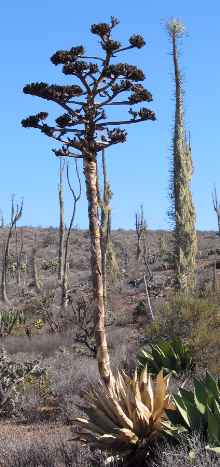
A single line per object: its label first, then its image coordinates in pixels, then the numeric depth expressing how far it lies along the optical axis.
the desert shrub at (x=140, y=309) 21.97
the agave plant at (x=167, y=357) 9.77
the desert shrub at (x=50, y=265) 41.83
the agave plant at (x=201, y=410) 5.31
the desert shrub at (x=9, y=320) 20.31
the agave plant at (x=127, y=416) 5.88
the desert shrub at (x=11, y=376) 9.80
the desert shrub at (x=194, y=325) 10.95
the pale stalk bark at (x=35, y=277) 33.59
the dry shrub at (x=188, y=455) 4.92
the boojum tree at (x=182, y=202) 19.17
